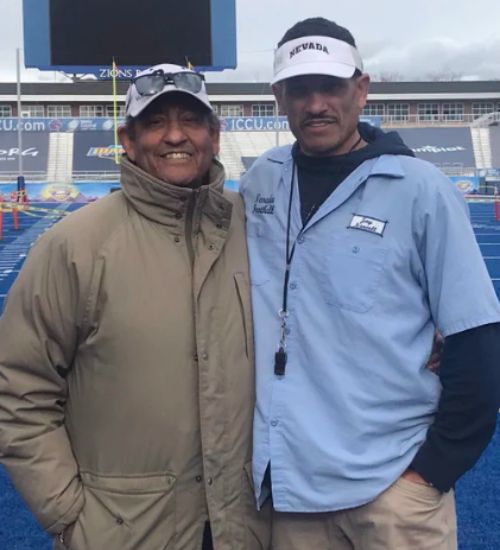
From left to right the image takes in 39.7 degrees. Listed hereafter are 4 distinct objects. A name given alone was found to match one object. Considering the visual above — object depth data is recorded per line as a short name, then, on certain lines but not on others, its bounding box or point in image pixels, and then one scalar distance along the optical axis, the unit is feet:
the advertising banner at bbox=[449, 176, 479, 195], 101.81
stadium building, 130.31
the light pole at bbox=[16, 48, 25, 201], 83.87
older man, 5.75
